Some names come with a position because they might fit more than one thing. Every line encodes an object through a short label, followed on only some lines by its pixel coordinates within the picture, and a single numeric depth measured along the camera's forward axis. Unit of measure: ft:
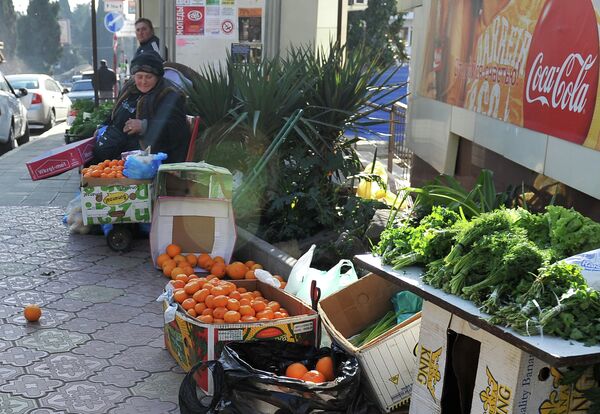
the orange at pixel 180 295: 14.83
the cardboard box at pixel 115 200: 21.42
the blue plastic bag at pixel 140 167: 21.59
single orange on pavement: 16.63
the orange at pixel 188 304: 14.48
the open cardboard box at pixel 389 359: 12.33
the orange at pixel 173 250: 20.68
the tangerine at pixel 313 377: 11.97
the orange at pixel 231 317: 13.97
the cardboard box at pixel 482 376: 9.95
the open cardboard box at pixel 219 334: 13.24
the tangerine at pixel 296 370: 12.30
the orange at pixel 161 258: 20.58
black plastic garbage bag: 11.41
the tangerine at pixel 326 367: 12.34
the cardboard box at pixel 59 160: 22.62
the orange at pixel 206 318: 13.92
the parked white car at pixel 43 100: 63.72
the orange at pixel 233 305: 14.43
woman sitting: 23.93
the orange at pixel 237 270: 19.63
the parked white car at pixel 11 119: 47.09
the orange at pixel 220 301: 14.47
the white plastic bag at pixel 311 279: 15.25
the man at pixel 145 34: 29.73
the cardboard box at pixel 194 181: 20.61
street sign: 66.69
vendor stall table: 8.87
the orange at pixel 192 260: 20.53
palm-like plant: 22.25
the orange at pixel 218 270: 19.90
